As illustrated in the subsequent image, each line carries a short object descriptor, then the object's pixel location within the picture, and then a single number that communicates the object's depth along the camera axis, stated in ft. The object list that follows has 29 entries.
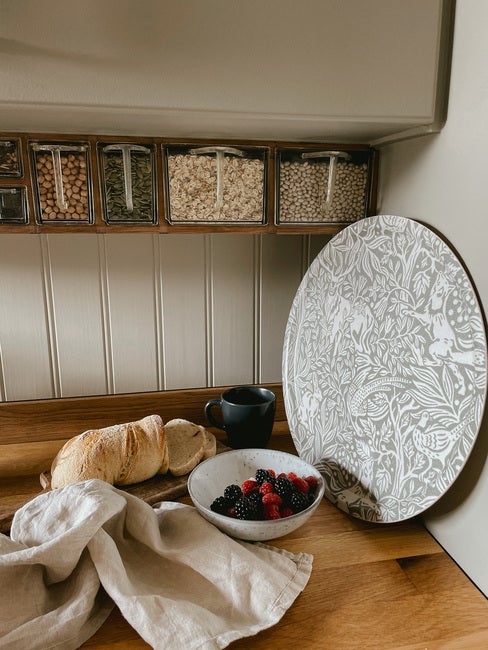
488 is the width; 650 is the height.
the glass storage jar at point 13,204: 3.05
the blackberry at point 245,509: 2.64
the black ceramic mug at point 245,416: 3.51
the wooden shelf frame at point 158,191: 3.04
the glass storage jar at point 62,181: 3.05
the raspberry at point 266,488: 2.75
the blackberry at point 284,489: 2.76
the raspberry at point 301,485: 2.86
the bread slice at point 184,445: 3.32
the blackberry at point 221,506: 2.73
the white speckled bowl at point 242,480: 2.62
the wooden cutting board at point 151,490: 3.03
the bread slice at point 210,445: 3.46
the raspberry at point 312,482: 2.95
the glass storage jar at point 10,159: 3.02
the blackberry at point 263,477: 2.87
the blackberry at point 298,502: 2.72
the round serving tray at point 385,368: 2.50
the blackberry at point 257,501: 2.69
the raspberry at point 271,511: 2.65
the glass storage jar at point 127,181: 3.11
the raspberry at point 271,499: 2.70
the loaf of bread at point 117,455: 2.97
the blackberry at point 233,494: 2.77
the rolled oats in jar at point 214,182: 3.18
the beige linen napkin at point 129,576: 2.14
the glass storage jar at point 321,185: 3.33
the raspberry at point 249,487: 2.82
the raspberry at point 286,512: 2.68
